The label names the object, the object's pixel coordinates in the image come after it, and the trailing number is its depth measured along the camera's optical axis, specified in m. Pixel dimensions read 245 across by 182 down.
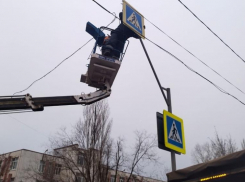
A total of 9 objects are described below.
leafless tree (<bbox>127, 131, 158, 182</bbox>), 22.77
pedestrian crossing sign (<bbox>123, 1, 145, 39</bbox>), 7.57
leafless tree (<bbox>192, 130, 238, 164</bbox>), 34.61
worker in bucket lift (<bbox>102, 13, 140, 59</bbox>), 7.95
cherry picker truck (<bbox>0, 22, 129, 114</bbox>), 6.70
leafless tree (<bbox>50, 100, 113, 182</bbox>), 19.70
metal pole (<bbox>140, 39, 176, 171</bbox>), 8.00
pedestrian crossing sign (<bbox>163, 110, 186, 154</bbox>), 6.73
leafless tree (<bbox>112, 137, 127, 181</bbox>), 21.69
